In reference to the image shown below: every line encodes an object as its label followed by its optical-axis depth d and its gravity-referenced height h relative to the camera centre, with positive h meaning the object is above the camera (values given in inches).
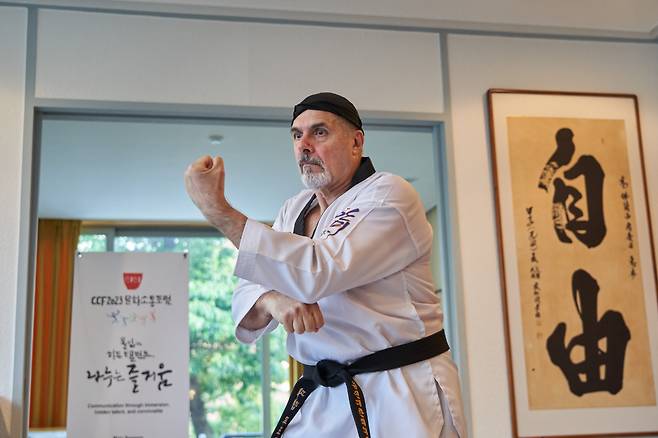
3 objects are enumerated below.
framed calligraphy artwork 122.4 +16.7
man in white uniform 49.9 +5.2
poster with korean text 124.6 +5.6
